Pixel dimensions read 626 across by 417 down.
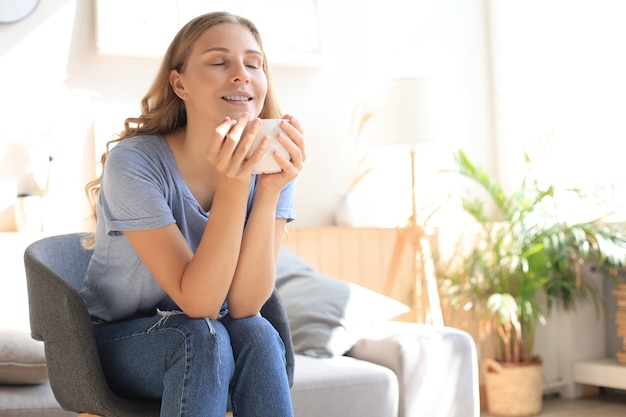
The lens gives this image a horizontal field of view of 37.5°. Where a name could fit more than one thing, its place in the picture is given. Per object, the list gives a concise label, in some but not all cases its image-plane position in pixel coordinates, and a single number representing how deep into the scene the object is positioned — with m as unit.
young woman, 1.61
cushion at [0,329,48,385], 2.40
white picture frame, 3.60
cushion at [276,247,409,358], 2.85
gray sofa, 2.46
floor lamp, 3.68
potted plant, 3.89
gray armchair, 1.70
